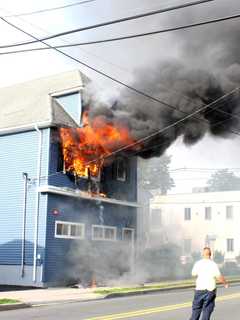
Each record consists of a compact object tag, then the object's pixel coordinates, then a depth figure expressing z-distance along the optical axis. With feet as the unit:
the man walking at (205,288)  31.22
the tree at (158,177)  166.81
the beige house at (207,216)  152.25
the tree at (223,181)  267.70
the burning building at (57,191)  69.87
